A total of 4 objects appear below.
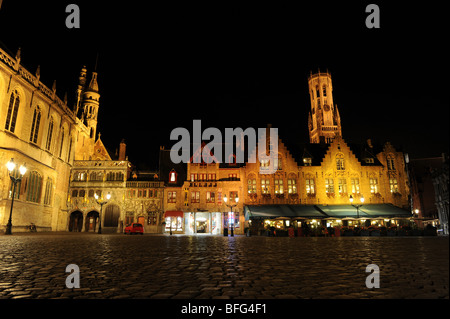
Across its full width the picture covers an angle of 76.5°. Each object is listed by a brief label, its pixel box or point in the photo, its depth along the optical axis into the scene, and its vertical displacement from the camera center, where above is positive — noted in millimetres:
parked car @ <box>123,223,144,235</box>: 33781 -1171
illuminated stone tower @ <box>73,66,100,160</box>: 52688 +23794
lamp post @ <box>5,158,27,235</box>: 20812 +3103
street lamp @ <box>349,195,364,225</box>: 31703 +2302
